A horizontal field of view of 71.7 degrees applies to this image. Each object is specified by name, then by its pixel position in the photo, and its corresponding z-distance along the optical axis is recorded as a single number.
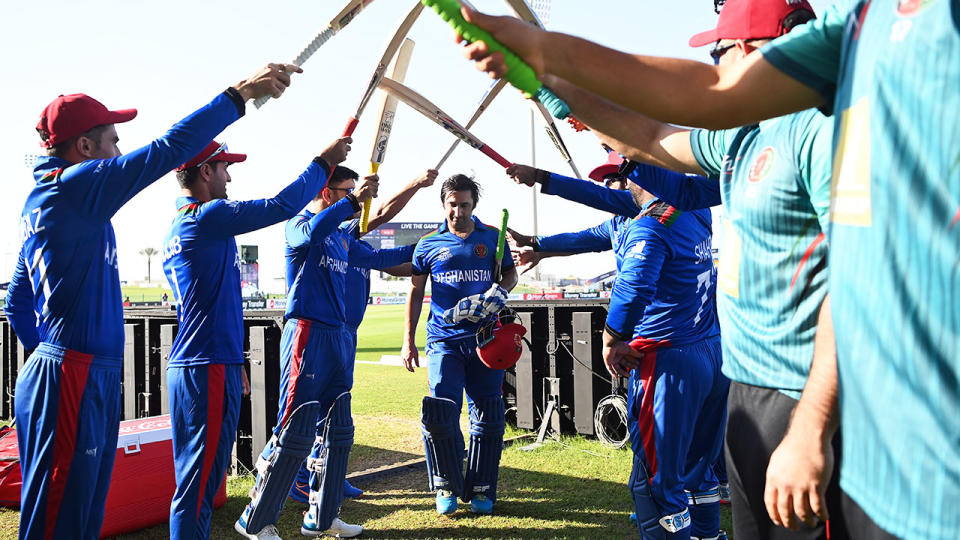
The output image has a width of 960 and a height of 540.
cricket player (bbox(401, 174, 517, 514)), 5.02
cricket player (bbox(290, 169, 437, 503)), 5.30
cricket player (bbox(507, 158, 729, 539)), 3.48
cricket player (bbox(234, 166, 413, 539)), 4.23
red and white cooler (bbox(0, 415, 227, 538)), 4.41
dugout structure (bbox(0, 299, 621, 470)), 5.66
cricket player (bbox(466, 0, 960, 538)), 0.95
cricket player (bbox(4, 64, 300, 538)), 2.67
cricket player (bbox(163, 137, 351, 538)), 3.40
